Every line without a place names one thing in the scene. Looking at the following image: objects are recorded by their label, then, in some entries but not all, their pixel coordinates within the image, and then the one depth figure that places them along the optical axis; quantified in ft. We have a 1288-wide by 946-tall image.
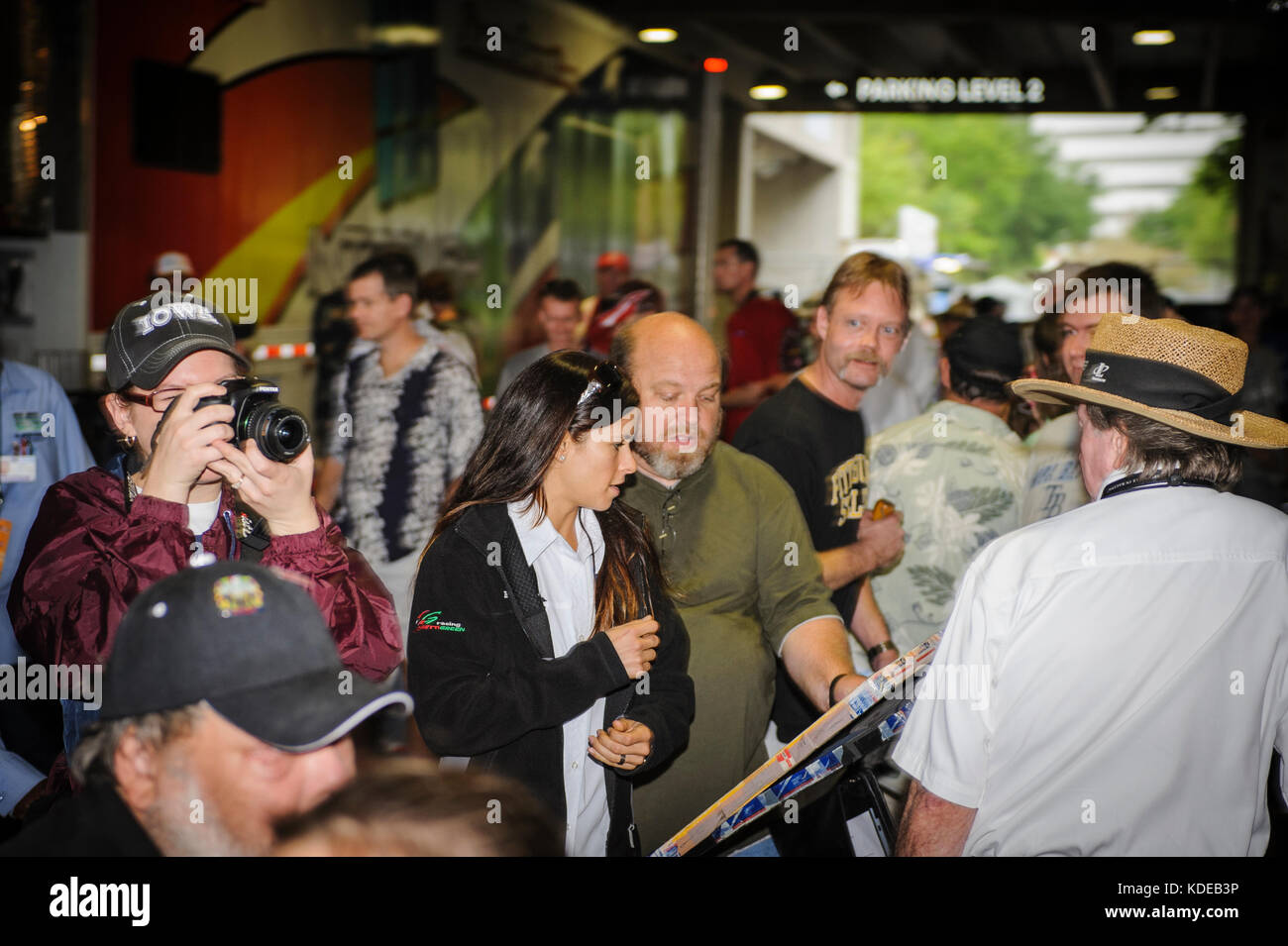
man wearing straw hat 6.65
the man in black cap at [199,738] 4.93
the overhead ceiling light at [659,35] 30.04
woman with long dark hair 7.62
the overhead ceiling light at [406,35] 27.63
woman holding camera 7.04
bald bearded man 9.70
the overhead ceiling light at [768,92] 37.29
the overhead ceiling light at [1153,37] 29.19
